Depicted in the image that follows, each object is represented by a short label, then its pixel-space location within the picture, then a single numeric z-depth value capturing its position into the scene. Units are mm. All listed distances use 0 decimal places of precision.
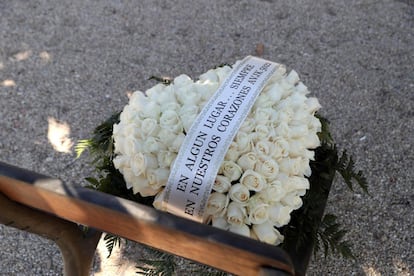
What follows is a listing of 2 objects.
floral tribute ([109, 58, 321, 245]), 1424
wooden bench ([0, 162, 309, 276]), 977
